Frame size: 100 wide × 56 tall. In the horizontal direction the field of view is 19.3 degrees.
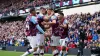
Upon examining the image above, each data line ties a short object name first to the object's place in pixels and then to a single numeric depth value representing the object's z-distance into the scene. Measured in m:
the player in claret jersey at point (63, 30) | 13.73
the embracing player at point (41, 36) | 13.41
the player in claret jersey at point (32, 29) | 13.30
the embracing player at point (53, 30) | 12.98
